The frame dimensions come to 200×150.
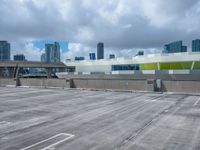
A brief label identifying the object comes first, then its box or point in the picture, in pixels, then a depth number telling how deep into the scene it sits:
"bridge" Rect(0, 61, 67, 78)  61.13
